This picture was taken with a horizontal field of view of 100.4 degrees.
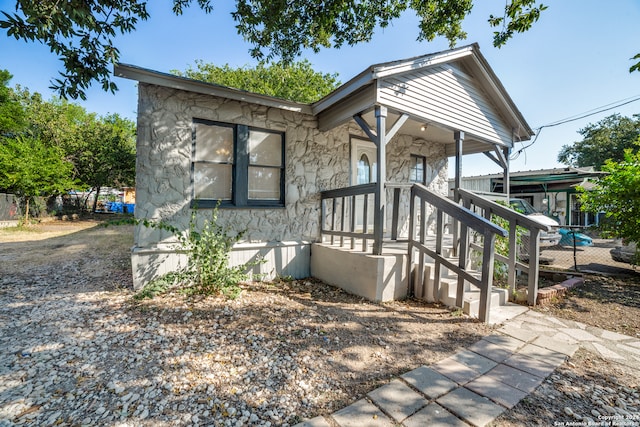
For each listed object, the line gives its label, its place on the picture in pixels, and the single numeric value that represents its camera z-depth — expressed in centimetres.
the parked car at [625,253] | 589
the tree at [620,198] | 496
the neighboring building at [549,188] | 1204
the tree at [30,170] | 1209
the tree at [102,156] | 1581
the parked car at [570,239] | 936
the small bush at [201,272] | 374
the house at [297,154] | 398
